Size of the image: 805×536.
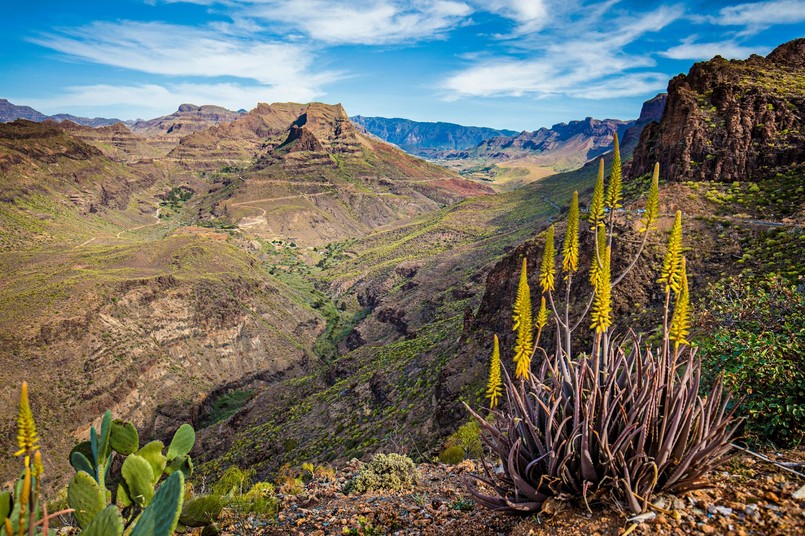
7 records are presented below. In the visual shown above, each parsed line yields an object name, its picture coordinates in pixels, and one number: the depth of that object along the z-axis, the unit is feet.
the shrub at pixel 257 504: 23.80
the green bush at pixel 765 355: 15.67
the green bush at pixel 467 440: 36.60
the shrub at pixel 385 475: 26.76
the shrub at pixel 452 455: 36.36
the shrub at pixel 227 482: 46.91
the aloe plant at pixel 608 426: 11.29
